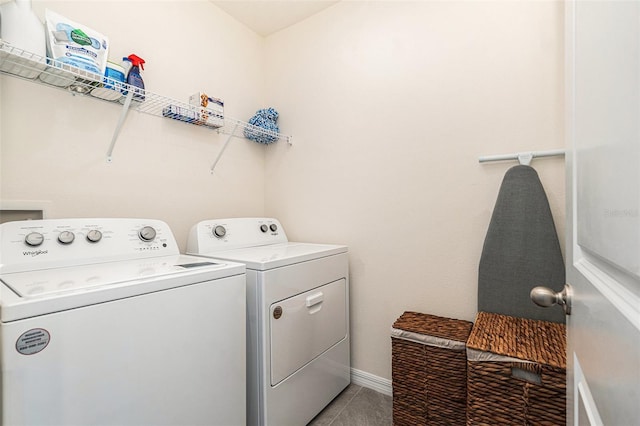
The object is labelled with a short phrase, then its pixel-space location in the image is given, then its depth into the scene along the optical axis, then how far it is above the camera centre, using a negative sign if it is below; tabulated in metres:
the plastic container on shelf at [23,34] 1.08 +0.67
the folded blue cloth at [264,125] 2.14 +0.64
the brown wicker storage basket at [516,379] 0.96 -0.57
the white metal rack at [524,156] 1.33 +0.26
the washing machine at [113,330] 0.70 -0.33
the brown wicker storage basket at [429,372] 1.32 -0.75
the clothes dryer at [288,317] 1.29 -0.52
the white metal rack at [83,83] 1.11 +0.58
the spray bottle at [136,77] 1.45 +0.68
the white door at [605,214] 0.31 +0.00
